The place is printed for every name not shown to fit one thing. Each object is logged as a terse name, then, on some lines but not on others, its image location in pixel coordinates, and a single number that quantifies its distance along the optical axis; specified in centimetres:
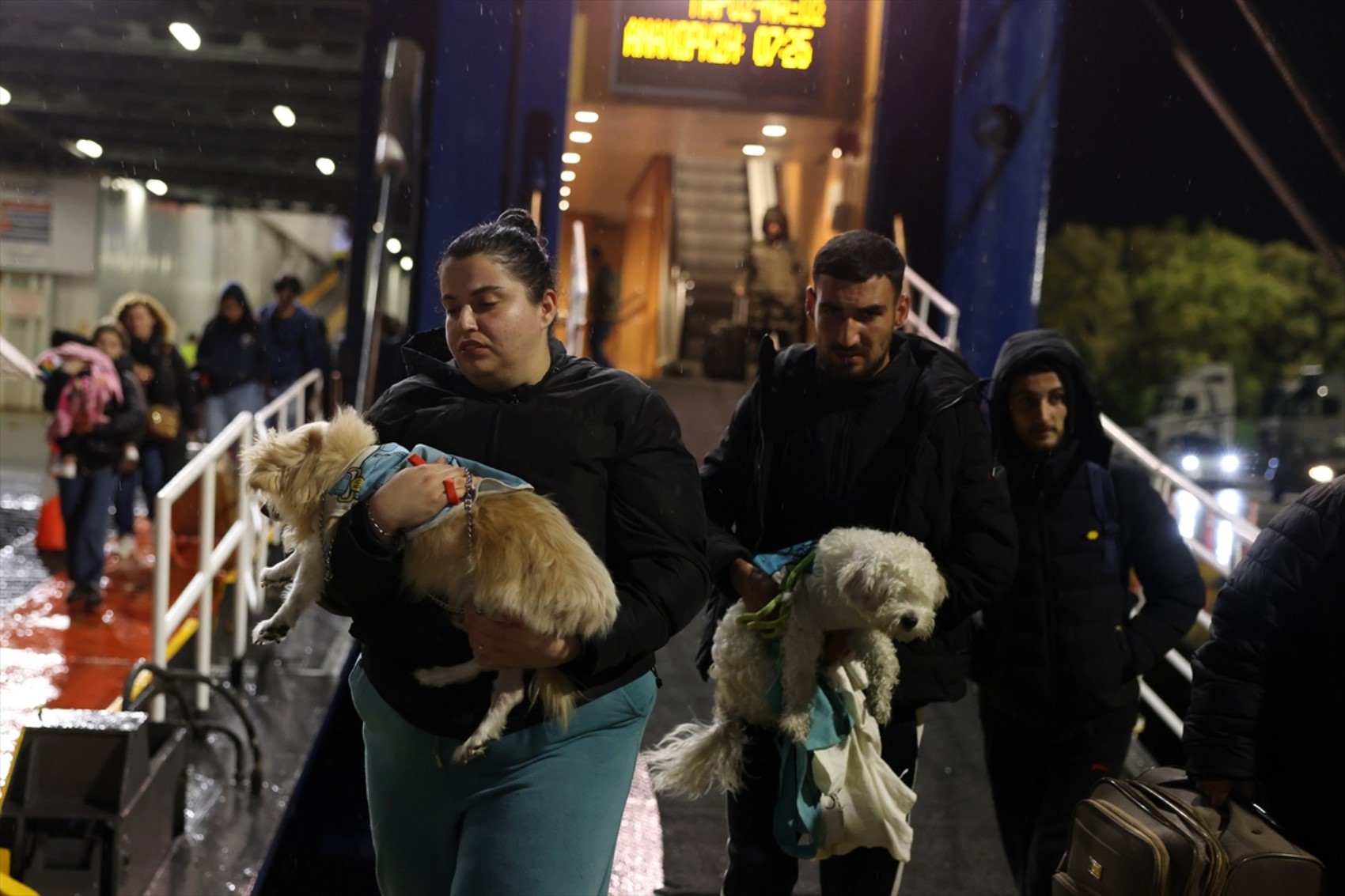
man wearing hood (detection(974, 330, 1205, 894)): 294
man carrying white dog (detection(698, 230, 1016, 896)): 259
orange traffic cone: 866
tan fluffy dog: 186
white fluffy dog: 241
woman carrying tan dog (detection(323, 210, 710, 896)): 196
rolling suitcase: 222
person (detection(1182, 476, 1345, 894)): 229
